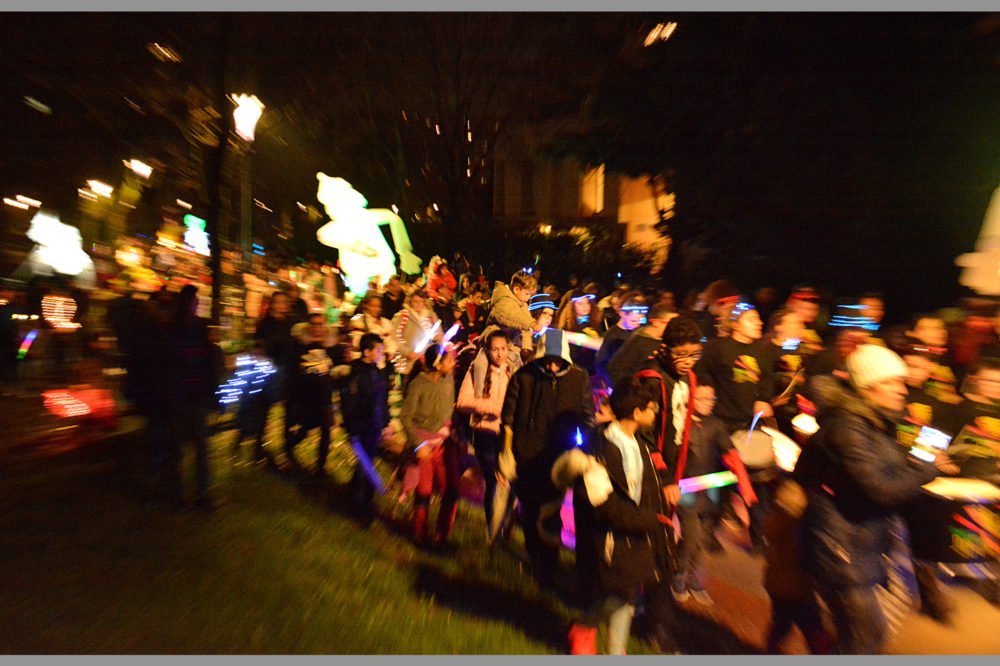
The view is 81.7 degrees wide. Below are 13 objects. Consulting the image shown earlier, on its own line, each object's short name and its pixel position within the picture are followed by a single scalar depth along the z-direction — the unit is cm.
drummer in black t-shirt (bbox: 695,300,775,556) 486
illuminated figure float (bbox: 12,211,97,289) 1099
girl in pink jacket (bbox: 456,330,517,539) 479
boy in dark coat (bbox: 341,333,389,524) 551
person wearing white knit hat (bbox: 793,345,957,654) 285
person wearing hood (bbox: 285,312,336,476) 611
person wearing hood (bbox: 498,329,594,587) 424
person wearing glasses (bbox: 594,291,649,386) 640
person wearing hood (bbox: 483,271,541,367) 566
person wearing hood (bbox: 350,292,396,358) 724
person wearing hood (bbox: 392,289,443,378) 786
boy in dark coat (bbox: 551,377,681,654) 290
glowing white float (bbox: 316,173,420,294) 1025
